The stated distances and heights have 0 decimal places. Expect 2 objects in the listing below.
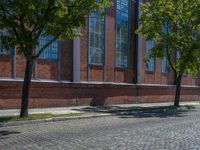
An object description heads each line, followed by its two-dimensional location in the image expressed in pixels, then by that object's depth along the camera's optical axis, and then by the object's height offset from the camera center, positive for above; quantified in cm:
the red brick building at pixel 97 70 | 2361 +48
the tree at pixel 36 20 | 1667 +236
